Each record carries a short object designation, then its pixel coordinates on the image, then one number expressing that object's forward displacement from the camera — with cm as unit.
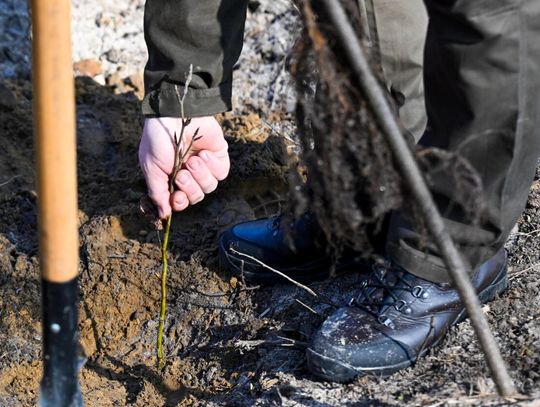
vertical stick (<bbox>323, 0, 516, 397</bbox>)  158
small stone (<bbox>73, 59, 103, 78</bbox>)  397
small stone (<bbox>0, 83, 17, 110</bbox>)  359
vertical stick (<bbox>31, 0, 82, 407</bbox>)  158
